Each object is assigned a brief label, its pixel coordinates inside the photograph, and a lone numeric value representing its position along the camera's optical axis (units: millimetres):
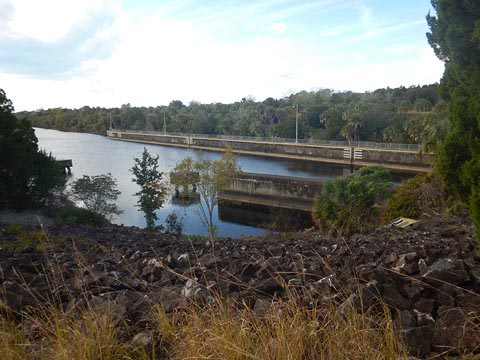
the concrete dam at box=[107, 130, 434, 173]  42969
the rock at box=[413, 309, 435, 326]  3105
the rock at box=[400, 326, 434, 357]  2656
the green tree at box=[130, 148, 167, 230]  23734
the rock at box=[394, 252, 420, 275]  4516
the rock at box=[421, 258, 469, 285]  3900
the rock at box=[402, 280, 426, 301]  3643
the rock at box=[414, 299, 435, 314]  3393
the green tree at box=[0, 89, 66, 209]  21594
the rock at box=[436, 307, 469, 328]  2941
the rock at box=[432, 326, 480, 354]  2605
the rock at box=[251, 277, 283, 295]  3766
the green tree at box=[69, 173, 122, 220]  23802
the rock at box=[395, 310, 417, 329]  2926
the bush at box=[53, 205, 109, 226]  19391
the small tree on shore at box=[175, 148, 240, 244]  25078
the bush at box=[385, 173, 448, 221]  16859
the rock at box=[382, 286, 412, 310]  3408
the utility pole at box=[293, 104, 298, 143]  57578
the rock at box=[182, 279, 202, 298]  3474
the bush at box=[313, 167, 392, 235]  18000
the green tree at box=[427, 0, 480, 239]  5648
